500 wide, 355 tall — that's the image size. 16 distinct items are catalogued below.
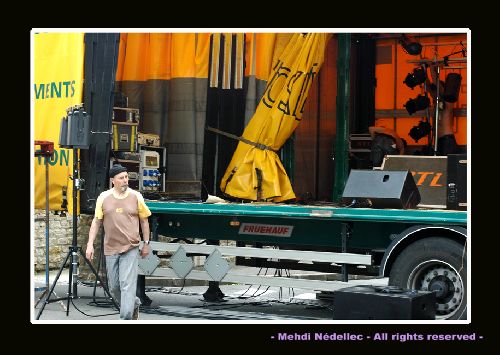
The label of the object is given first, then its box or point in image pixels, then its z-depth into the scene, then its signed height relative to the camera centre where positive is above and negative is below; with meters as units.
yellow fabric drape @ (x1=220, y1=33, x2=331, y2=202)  14.09 +0.82
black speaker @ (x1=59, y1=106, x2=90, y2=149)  12.77 +0.52
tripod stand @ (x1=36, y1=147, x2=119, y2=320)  12.20 -0.92
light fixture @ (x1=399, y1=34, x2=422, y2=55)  15.73 +1.95
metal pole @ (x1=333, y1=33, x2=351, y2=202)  14.86 +0.93
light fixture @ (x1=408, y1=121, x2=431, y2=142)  15.87 +0.73
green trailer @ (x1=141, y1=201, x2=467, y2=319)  11.52 -0.71
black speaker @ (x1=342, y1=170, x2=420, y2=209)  11.83 -0.09
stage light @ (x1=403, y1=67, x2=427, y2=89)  15.77 +1.49
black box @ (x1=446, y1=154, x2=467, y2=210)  11.70 -0.02
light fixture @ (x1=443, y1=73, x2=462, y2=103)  15.69 +1.37
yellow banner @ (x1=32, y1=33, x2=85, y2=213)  13.96 +1.06
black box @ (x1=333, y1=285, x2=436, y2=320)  10.25 -1.17
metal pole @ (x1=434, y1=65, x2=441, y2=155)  15.45 +0.94
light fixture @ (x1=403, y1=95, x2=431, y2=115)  15.88 +1.12
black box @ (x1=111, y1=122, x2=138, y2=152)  13.82 +0.51
